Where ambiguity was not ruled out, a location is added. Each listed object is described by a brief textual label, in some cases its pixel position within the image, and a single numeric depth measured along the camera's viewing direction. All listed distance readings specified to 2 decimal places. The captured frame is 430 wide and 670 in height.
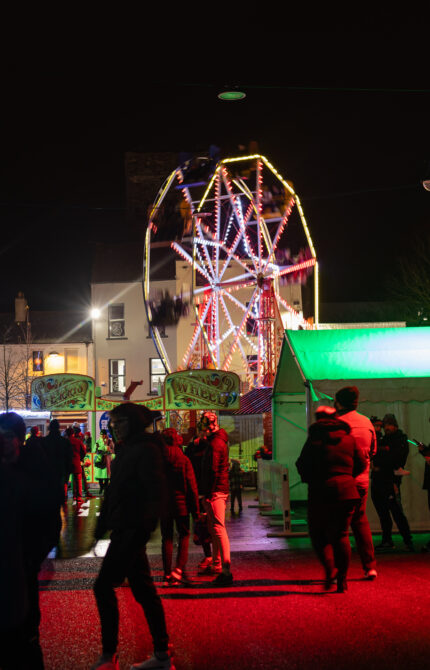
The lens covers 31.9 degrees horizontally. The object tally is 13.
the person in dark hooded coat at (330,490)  7.42
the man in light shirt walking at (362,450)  7.99
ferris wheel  25.25
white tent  11.28
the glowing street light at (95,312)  41.34
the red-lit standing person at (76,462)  18.38
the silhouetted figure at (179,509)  8.22
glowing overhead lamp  14.59
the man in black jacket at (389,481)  9.90
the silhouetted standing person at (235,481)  15.63
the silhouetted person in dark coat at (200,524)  9.05
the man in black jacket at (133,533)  5.19
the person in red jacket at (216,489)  8.42
